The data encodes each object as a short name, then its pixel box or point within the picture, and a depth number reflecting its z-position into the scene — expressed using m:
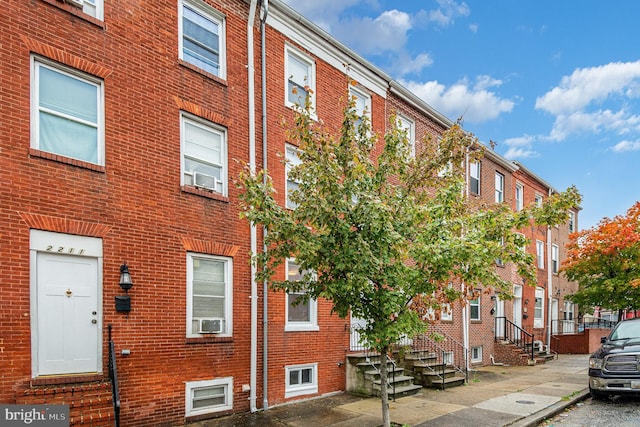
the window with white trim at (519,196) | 20.88
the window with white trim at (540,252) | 22.44
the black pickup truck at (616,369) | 8.97
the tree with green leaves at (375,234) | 6.36
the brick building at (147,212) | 6.39
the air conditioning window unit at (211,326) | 8.30
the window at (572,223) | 27.31
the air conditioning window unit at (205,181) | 8.52
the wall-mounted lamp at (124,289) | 7.11
